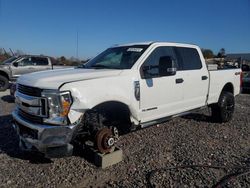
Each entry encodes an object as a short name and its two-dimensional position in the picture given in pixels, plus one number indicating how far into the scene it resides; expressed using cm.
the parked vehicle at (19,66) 939
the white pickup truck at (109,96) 248
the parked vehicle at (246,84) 1014
